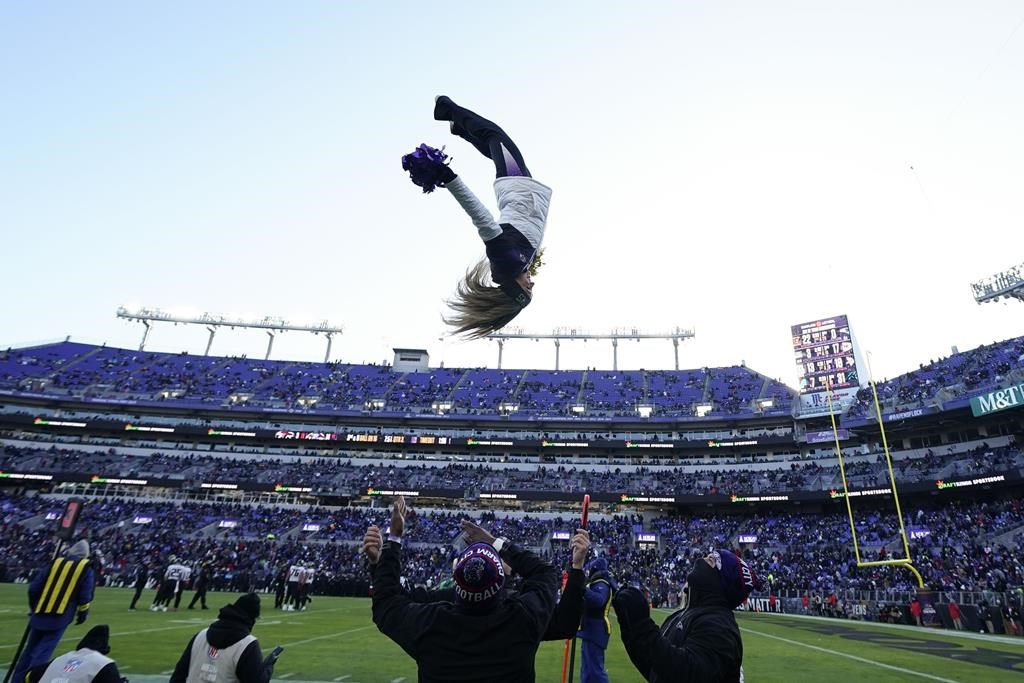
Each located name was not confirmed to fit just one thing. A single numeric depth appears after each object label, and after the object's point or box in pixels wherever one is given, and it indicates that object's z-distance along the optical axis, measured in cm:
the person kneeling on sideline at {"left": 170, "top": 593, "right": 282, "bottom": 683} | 393
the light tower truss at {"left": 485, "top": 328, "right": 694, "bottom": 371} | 7306
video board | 5034
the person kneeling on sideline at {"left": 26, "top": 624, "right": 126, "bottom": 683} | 399
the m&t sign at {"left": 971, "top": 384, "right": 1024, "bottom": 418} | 3381
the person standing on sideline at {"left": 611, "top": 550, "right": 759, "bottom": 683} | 284
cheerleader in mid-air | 502
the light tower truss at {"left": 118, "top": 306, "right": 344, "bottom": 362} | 7619
